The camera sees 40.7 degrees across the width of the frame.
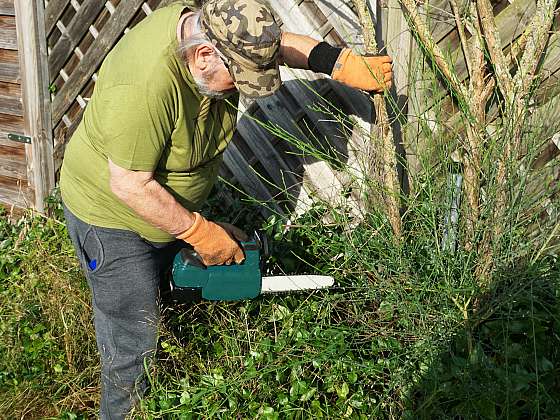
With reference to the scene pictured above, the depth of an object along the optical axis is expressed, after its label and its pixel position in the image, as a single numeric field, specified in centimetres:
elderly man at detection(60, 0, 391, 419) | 234
